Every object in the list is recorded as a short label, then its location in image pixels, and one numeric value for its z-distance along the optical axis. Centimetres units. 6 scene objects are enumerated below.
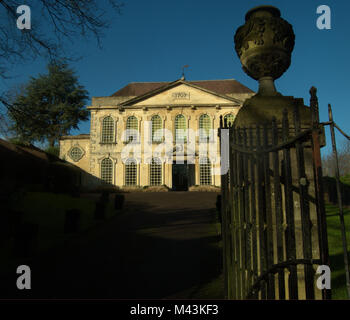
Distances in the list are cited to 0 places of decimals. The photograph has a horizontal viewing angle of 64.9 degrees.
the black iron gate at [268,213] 194
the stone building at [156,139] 2977
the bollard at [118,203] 1388
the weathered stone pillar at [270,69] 252
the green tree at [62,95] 4016
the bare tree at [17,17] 690
